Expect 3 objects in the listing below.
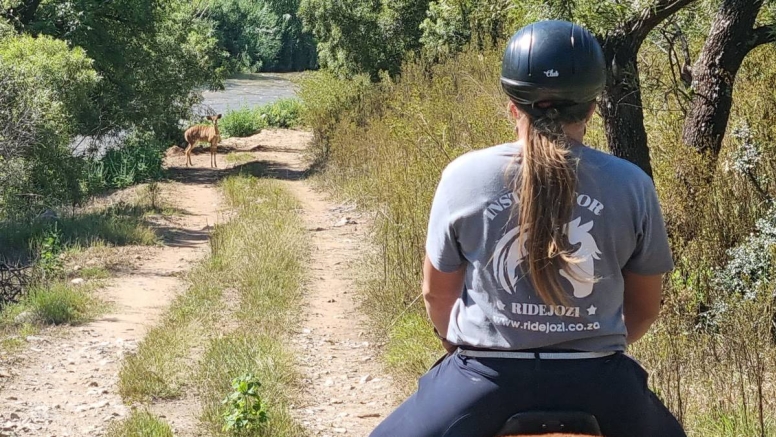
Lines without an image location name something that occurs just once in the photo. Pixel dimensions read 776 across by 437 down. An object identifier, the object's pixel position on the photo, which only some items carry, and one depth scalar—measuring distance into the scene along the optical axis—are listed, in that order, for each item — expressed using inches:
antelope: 1025.5
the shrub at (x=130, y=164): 848.3
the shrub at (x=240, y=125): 1346.0
